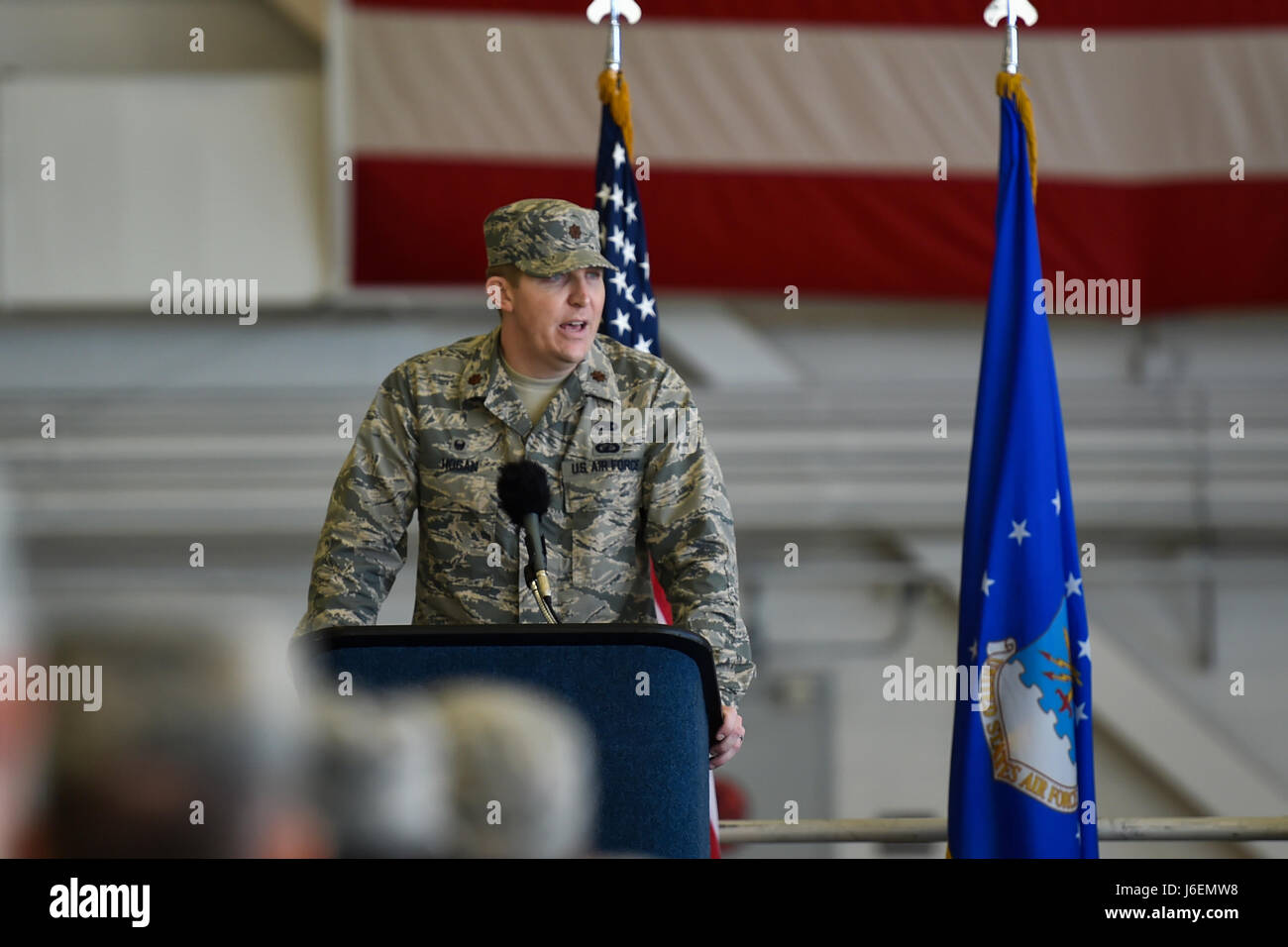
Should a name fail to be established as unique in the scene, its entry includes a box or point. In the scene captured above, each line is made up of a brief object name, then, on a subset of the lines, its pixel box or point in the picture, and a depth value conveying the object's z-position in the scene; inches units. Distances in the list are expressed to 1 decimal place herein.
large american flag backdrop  386.0
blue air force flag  204.2
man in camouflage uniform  161.9
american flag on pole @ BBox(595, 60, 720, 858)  246.2
